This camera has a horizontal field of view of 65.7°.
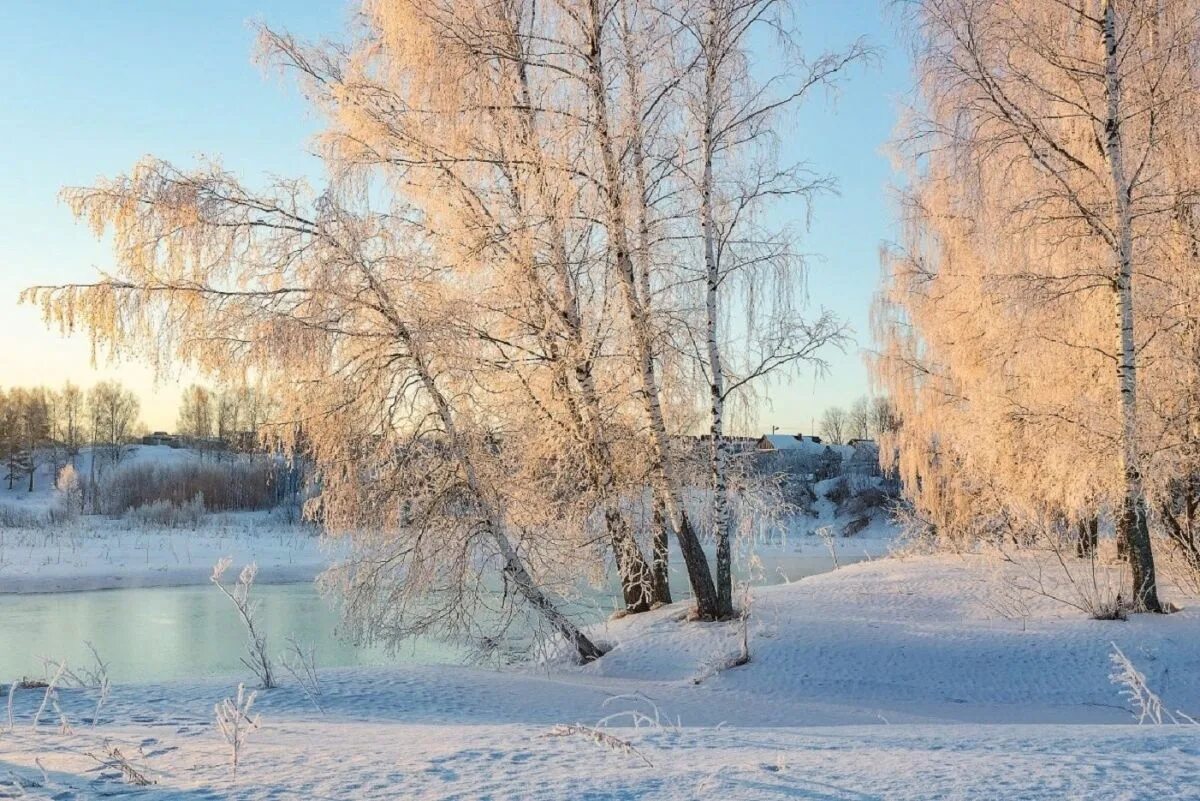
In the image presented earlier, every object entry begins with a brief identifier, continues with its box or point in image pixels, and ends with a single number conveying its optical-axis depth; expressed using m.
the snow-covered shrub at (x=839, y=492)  37.12
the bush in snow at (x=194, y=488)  36.97
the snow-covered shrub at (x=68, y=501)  31.80
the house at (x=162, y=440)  70.04
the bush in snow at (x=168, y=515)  31.05
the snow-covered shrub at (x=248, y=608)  6.53
